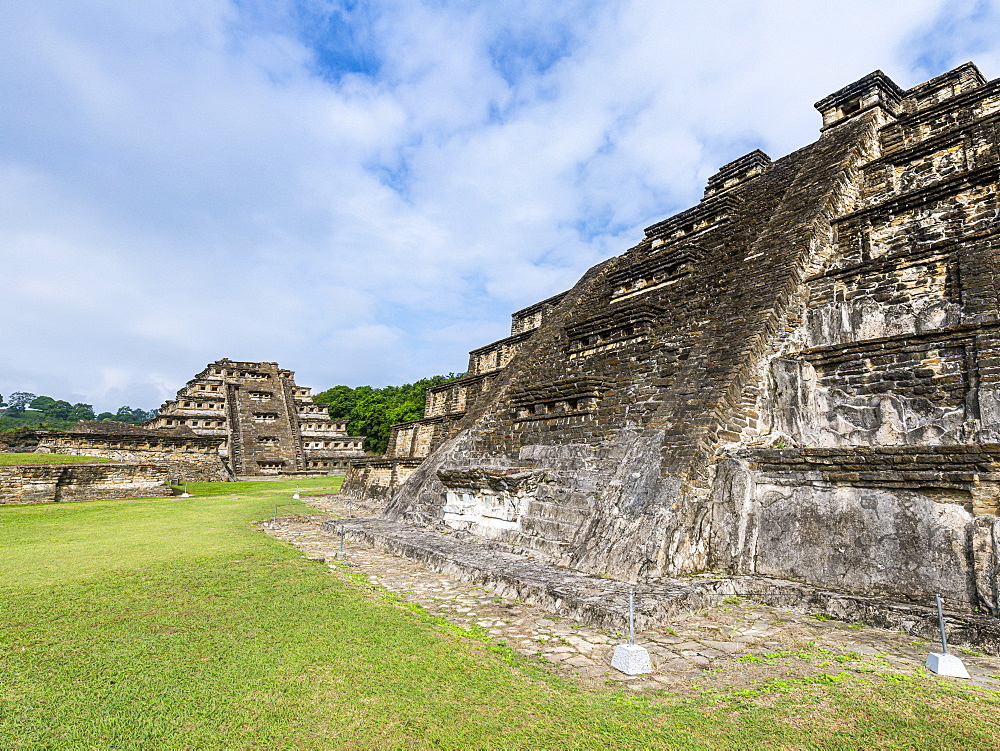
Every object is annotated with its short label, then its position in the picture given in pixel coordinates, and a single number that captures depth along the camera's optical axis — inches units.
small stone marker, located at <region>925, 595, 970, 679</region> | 128.5
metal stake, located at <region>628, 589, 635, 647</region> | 138.4
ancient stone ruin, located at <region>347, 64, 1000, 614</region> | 185.2
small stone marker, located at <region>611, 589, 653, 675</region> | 135.2
